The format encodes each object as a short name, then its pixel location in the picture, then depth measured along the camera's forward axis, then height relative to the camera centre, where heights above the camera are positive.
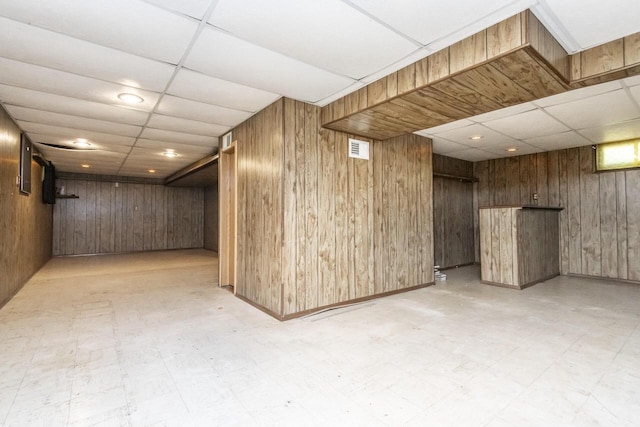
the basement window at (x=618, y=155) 5.23 +1.03
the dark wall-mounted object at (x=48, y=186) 6.72 +0.78
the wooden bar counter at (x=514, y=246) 4.78 -0.49
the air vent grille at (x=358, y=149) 4.04 +0.91
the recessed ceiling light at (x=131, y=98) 3.38 +1.36
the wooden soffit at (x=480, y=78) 2.11 +1.09
